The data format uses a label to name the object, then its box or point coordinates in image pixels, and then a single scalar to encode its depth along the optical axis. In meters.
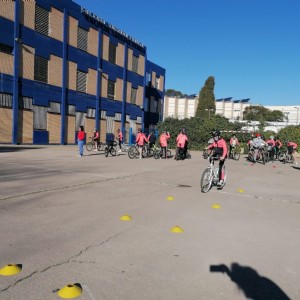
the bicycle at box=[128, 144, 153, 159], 18.94
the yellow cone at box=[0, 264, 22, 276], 3.34
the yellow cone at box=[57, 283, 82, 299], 2.96
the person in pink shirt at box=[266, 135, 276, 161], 21.03
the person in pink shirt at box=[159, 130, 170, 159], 19.31
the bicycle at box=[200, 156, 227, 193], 8.70
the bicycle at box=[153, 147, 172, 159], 19.45
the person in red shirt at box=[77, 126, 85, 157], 18.33
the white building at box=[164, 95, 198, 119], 121.69
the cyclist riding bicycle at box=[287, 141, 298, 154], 20.85
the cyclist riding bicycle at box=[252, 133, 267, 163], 18.92
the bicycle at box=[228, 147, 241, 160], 21.80
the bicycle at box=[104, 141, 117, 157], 19.42
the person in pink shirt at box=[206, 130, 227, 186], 8.95
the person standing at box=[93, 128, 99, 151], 23.00
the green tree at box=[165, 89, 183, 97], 172.62
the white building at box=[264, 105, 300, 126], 119.66
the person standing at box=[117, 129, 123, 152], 23.18
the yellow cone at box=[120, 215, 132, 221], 5.61
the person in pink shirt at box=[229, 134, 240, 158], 21.41
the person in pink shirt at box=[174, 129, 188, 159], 18.61
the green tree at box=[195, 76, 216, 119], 78.44
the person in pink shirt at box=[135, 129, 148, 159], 18.58
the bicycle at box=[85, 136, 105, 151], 24.17
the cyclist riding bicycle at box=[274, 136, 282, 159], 23.16
